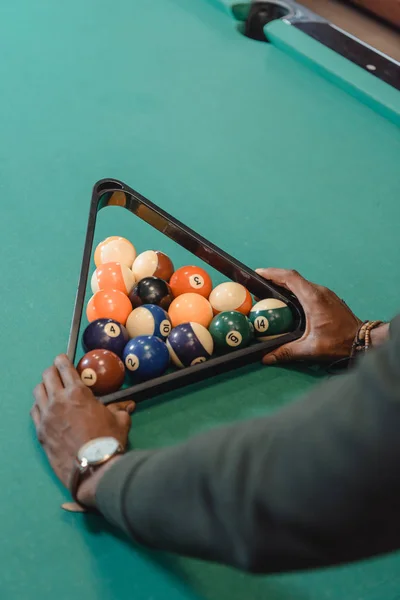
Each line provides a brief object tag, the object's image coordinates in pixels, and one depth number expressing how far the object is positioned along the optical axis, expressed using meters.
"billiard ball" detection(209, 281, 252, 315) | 1.63
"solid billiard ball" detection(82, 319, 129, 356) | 1.48
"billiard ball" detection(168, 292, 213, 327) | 1.58
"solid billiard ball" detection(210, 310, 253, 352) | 1.54
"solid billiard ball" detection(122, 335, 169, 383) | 1.43
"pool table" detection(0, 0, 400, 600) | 1.15
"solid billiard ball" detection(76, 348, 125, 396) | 1.39
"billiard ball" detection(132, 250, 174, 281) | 1.68
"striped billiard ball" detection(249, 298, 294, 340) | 1.60
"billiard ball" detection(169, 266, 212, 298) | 1.65
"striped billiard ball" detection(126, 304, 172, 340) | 1.54
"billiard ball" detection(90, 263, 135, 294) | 1.62
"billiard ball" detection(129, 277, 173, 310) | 1.61
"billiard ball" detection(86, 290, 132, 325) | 1.55
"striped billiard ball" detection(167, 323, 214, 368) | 1.49
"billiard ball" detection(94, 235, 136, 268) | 1.69
